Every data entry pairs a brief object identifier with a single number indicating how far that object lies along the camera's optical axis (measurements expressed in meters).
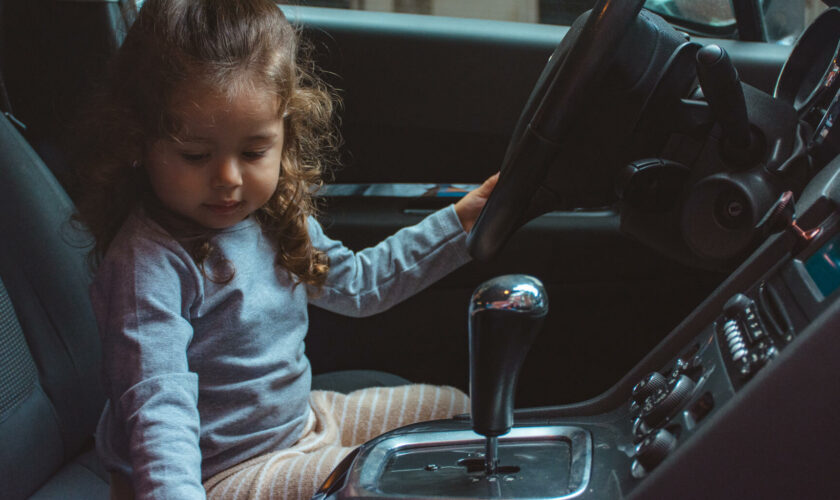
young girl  0.97
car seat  1.03
